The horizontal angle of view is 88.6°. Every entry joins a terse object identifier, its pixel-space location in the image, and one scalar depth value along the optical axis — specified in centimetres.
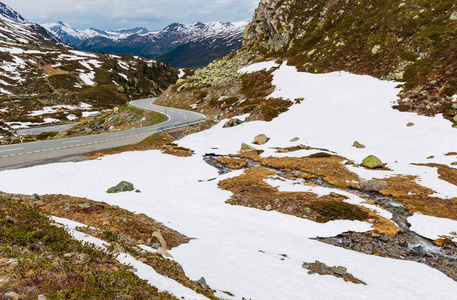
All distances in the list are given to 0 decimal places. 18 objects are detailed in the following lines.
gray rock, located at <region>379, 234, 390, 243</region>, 1523
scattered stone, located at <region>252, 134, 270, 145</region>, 3938
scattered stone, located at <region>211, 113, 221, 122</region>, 5273
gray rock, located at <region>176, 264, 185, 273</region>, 933
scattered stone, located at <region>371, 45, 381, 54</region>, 5131
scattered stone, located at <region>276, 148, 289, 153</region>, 3464
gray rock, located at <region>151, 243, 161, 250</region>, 1128
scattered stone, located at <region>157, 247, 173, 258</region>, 1067
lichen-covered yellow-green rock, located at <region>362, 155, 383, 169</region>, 2658
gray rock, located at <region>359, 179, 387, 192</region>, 2216
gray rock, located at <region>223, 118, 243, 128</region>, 4775
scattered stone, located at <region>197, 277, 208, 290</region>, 865
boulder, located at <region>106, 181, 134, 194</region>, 2059
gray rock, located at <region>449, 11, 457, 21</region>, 4659
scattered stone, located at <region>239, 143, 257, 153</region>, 3647
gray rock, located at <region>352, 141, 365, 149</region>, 3259
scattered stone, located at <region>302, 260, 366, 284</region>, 1134
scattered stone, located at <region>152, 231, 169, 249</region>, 1187
